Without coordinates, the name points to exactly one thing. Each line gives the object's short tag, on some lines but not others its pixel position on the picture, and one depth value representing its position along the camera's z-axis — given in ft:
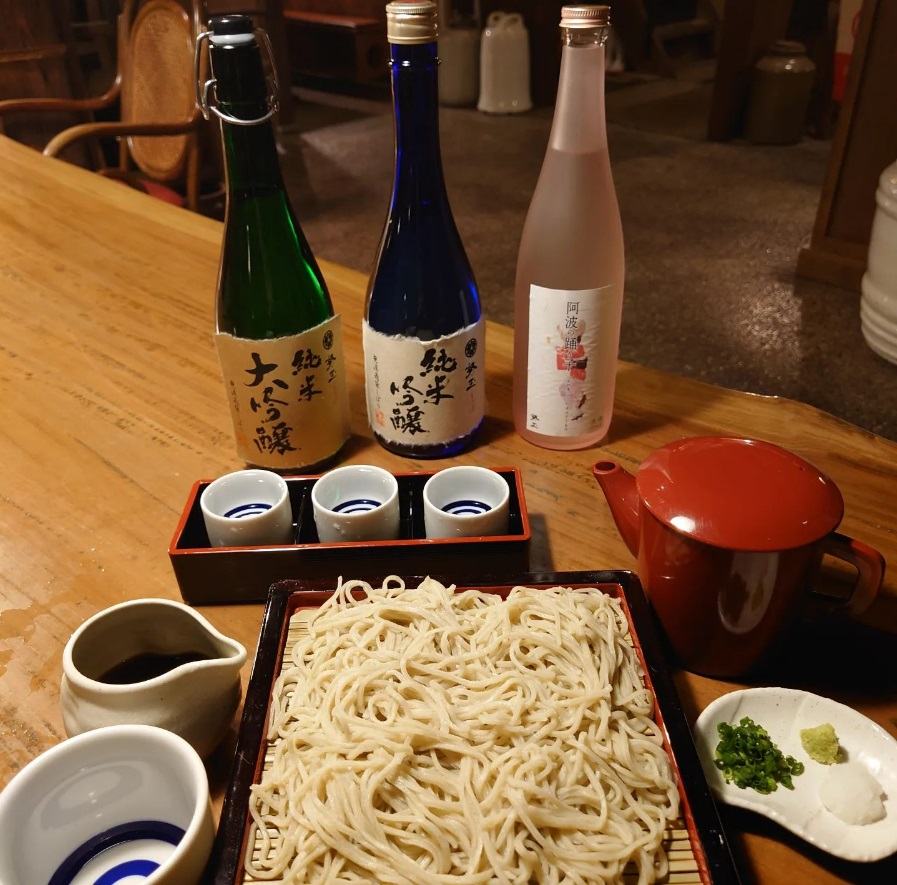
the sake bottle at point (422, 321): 2.83
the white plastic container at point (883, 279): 7.45
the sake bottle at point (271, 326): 2.73
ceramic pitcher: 1.82
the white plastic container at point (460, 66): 17.88
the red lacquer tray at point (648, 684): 1.63
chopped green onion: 1.87
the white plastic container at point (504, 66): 16.93
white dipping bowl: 1.62
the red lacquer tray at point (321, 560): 2.43
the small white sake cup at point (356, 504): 2.49
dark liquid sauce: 2.06
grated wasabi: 1.92
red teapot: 1.94
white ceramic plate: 1.75
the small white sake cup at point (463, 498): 2.49
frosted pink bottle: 2.77
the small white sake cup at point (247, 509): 2.49
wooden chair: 7.64
